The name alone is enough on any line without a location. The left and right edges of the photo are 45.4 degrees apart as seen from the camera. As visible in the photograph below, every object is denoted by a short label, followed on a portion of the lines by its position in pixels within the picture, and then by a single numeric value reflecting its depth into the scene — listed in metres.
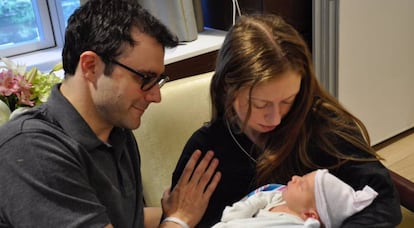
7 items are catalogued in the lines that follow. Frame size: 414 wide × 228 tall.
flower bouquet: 1.22
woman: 1.17
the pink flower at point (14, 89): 1.22
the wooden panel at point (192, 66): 1.96
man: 0.92
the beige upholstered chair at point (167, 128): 1.53
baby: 1.12
